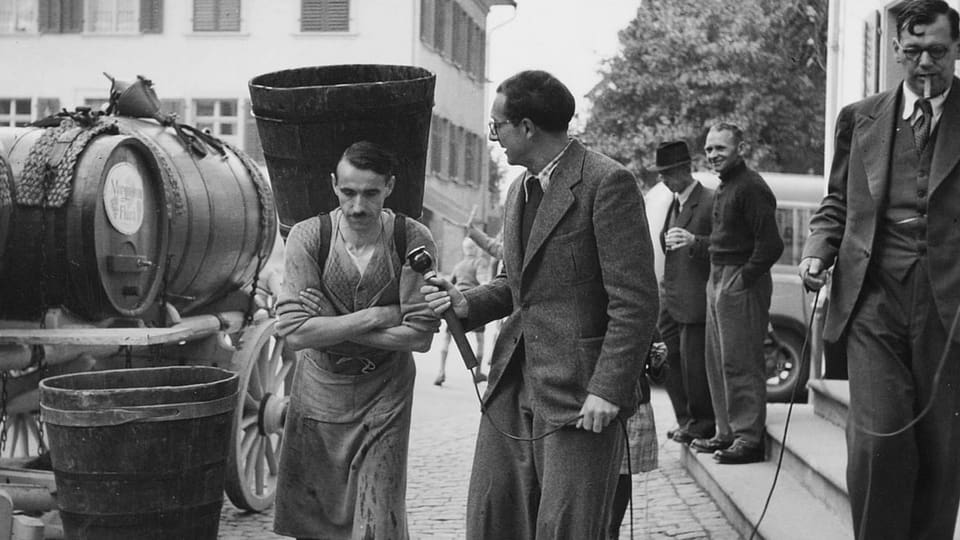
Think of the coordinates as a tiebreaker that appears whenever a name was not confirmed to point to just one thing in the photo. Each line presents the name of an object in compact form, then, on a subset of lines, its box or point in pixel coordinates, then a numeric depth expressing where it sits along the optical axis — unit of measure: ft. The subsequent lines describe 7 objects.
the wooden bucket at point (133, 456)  15.55
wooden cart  19.65
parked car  42.70
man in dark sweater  26.43
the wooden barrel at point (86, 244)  20.24
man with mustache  15.23
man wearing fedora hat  29.17
